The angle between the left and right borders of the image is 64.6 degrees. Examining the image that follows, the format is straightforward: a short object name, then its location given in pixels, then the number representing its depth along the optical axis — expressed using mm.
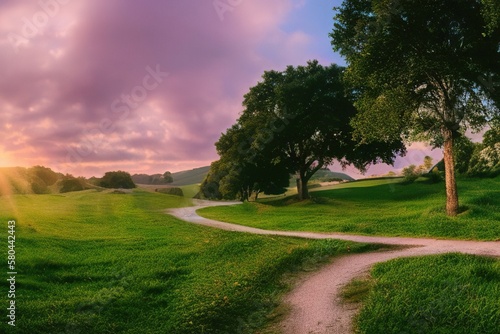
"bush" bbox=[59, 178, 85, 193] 79250
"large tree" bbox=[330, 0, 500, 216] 23000
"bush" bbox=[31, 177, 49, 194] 72075
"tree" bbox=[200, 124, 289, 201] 49812
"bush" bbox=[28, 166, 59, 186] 80062
